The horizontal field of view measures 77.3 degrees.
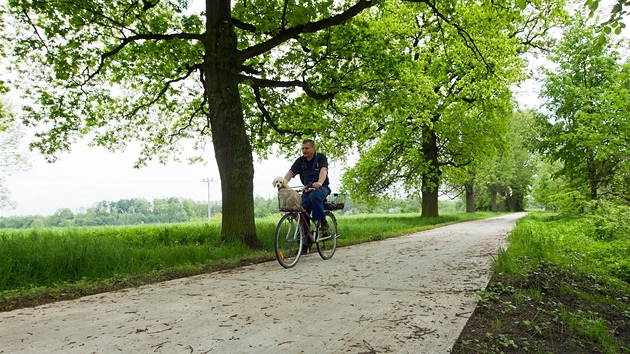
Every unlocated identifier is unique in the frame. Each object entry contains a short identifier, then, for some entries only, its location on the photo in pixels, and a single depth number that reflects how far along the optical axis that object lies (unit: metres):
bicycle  6.32
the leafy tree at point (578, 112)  15.24
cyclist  6.97
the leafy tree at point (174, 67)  8.29
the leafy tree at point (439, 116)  17.17
